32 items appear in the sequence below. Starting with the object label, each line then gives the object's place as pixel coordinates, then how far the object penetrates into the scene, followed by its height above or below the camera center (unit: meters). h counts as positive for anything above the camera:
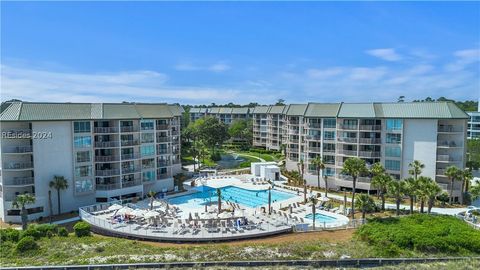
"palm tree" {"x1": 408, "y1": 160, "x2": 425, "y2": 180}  44.25 -6.81
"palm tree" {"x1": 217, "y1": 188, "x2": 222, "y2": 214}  39.58 -10.09
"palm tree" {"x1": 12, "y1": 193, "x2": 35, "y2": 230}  34.40 -8.87
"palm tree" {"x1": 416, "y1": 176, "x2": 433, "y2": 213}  35.09 -7.40
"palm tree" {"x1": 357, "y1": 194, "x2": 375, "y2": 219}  35.78 -9.11
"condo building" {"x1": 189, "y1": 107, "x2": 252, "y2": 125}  124.66 +1.32
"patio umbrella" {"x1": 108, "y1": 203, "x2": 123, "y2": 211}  39.36 -10.42
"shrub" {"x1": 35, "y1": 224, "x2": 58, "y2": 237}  32.07 -10.68
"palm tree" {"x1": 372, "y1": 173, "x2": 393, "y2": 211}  38.39 -7.28
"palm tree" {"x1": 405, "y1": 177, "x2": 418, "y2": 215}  35.75 -7.49
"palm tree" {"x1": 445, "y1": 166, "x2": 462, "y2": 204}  42.31 -7.04
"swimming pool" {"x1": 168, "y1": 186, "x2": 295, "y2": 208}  47.84 -11.98
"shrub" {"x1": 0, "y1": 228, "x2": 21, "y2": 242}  30.27 -10.55
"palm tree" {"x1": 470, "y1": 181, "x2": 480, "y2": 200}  41.81 -9.25
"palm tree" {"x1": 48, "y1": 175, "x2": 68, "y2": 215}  39.72 -7.80
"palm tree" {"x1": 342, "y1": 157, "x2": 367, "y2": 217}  40.59 -5.90
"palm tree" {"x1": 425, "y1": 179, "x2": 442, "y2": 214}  34.78 -7.57
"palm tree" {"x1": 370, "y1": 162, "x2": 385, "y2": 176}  42.06 -6.61
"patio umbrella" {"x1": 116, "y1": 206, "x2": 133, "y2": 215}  37.58 -10.43
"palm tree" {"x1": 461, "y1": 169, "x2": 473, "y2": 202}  42.51 -7.61
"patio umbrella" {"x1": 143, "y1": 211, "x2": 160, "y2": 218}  36.72 -10.55
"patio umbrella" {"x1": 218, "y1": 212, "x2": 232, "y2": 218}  35.72 -10.34
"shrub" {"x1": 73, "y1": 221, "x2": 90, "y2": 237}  33.03 -10.89
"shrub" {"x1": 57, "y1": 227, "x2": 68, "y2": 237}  32.72 -11.04
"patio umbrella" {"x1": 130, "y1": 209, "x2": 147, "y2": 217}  37.03 -10.46
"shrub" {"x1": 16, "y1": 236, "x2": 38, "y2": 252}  27.44 -10.32
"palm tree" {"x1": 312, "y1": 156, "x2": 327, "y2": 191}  51.50 -7.29
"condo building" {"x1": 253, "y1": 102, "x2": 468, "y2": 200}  46.22 -3.09
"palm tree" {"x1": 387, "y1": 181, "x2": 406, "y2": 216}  36.06 -7.68
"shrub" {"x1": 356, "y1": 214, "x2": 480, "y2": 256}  28.23 -10.34
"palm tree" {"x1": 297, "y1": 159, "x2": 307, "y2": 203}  57.48 -8.93
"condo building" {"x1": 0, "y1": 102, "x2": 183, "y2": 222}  39.31 -4.60
